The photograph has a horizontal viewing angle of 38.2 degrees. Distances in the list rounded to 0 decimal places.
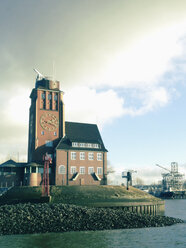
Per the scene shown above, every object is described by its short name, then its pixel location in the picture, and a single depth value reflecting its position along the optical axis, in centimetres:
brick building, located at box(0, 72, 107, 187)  6919
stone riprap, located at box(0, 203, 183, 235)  4231
